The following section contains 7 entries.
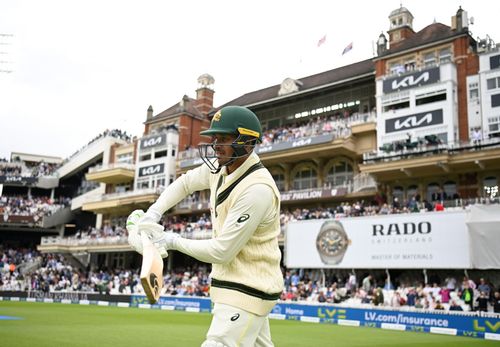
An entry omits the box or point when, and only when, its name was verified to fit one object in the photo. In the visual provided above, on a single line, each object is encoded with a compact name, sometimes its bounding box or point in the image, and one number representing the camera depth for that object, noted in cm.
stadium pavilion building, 2909
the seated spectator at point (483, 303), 1883
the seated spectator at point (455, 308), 1955
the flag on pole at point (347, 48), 3550
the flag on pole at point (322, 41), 3619
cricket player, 321
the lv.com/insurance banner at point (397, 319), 1560
